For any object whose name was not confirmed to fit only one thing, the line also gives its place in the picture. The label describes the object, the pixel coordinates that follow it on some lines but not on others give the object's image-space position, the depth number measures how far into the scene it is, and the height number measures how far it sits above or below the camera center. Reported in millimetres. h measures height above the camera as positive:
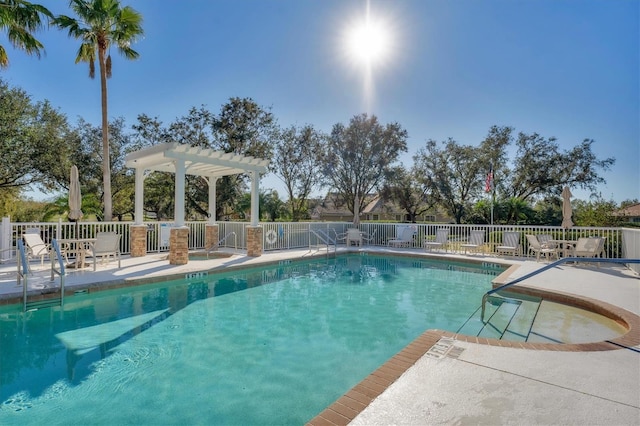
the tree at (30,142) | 15852 +3800
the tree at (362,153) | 22781 +4416
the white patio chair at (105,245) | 8133 -747
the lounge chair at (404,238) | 14828 -1110
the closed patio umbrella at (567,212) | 10138 +39
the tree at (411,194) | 26597 +1773
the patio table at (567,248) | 9932 -1107
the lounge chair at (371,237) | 16489 -1162
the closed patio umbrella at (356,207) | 23456 +515
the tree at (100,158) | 19547 +3488
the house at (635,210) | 38419 +352
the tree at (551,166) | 26286 +3872
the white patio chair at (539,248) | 10211 -1118
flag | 17661 +1672
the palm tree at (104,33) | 11188 +6488
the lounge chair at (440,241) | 13748 -1149
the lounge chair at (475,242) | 12812 -1155
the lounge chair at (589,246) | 9172 -950
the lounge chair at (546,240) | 10682 -906
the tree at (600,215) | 13659 -83
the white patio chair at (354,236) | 15438 -1036
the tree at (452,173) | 28547 +3630
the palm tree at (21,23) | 9258 +5646
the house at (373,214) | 45244 -6
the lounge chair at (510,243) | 11789 -1093
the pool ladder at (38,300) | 5859 -1497
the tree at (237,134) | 21469 +5337
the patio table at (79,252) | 8159 -948
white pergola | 9890 +1760
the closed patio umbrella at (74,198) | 8539 +458
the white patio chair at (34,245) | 8047 -754
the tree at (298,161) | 25734 +4256
